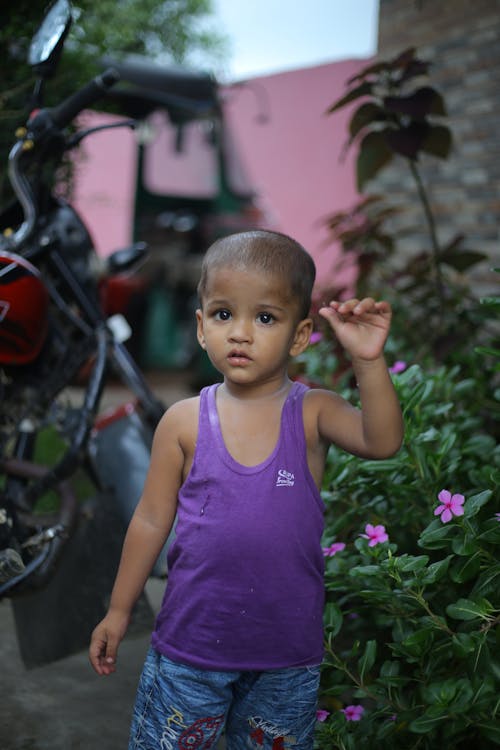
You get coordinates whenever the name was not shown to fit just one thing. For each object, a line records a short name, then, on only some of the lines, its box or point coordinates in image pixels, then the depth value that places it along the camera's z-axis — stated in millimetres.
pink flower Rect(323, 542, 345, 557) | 2088
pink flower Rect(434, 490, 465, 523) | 1732
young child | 1481
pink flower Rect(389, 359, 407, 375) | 2570
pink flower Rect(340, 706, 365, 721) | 1882
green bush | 1629
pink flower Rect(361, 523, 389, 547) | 1894
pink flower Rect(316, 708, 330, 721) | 1867
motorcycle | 2406
